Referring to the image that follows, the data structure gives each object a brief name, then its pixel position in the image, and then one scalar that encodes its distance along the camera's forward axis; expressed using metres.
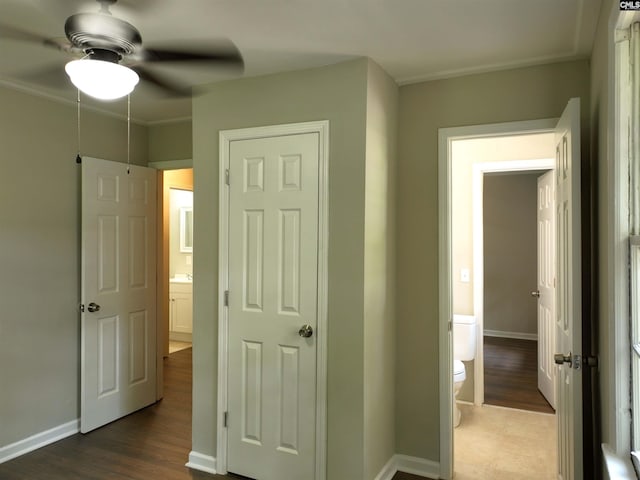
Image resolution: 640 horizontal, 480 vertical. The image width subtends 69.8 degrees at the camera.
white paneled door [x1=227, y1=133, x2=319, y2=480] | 2.63
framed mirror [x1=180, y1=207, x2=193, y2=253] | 6.68
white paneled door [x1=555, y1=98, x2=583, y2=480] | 2.03
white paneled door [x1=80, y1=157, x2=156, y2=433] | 3.47
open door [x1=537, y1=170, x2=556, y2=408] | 3.95
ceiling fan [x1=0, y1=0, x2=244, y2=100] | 1.64
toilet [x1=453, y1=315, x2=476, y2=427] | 3.94
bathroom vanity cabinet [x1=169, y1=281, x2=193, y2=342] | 6.23
